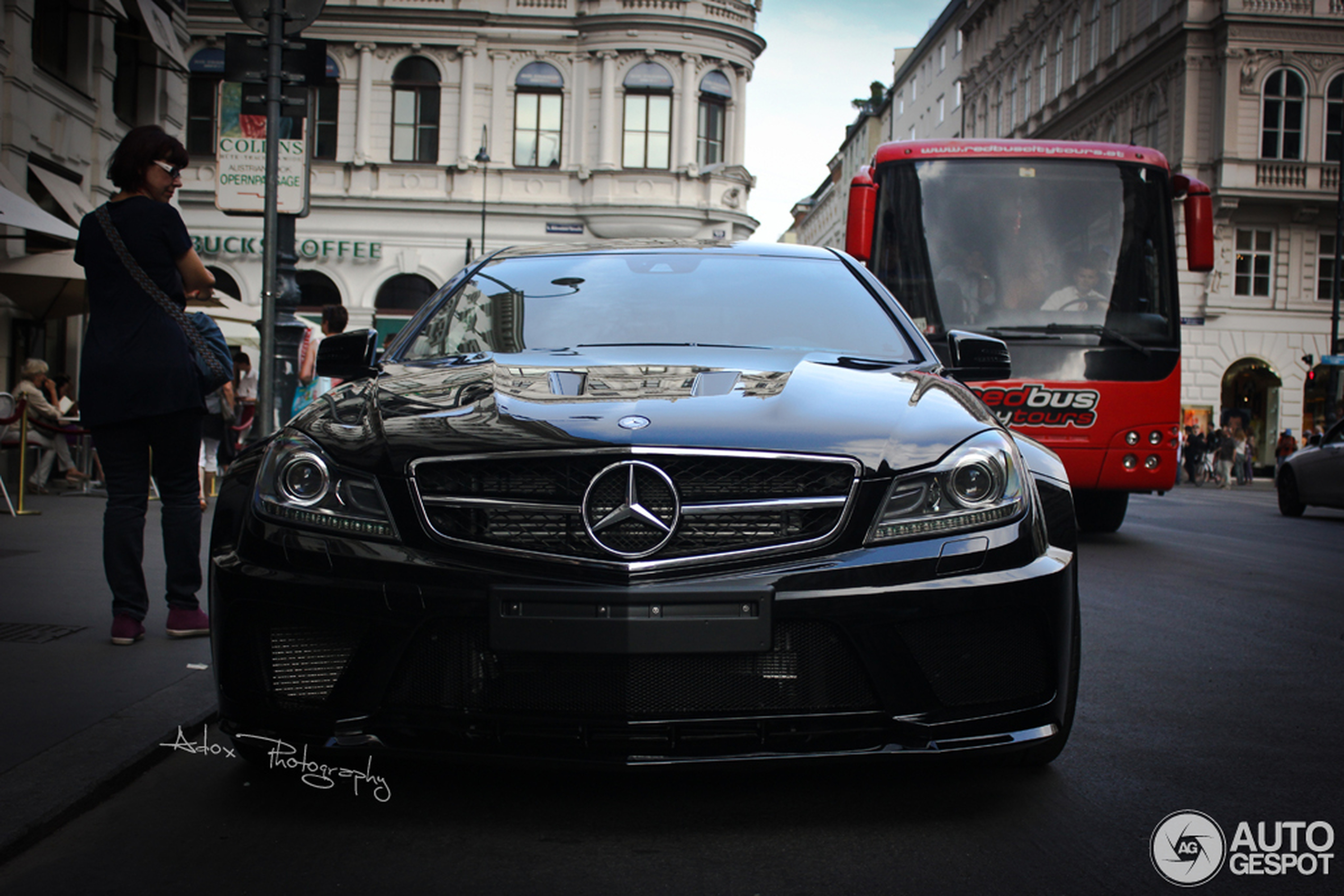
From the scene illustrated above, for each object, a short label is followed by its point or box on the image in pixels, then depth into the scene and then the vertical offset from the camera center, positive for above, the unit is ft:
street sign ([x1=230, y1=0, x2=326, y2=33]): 25.05 +7.41
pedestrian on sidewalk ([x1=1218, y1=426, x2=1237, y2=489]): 110.42 -1.15
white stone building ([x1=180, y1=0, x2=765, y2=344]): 107.65 +22.56
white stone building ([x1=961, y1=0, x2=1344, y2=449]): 120.57 +23.62
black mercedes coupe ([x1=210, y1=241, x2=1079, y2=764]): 9.57 -1.13
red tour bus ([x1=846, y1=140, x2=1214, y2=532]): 34.63 +4.48
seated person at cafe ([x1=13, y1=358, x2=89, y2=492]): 43.21 -0.38
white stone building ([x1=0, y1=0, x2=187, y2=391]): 49.55 +12.21
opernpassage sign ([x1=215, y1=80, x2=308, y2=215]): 25.12 +4.68
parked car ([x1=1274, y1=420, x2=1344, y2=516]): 55.88 -1.28
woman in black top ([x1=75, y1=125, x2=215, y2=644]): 16.65 +0.44
